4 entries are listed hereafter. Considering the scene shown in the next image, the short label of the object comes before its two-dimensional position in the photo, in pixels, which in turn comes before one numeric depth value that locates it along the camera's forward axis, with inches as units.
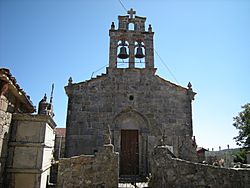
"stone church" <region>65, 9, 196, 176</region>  474.0
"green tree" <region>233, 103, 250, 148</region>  926.4
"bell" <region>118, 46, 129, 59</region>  536.0
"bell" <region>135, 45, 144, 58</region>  546.0
